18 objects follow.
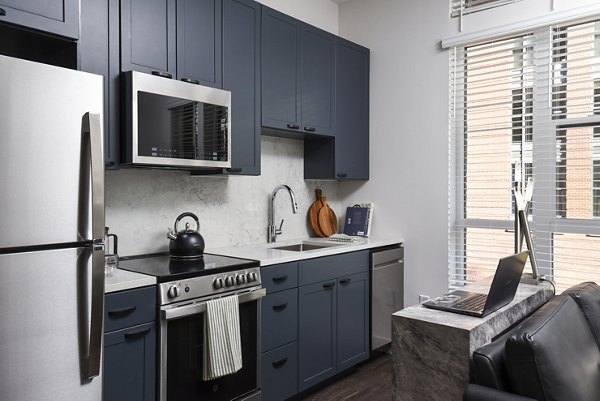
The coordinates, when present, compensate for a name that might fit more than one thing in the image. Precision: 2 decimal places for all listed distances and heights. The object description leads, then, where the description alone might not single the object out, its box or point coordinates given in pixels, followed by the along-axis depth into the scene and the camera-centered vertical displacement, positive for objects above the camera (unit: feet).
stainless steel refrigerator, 5.02 -0.44
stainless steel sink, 11.33 -1.30
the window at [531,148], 9.93 +1.06
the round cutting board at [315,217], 12.96 -0.64
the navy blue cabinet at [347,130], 12.28 +1.74
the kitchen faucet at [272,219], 11.61 -0.62
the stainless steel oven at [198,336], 7.06 -2.31
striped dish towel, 7.46 -2.36
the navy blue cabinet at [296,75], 10.28 +2.79
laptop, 5.92 -1.41
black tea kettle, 8.60 -0.94
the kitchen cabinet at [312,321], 8.98 -2.70
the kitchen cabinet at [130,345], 6.39 -2.14
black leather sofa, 4.92 -1.89
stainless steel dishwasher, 11.69 -2.46
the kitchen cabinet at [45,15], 5.86 +2.33
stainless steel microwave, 7.57 +1.22
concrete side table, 5.56 -1.90
